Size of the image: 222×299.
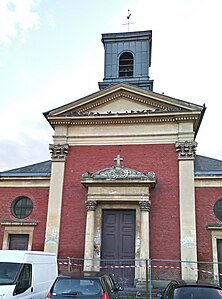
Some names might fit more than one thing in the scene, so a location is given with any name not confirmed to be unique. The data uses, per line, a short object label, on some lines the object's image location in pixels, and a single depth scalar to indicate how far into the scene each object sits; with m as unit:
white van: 8.36
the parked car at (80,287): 7.59
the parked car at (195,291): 7.05
